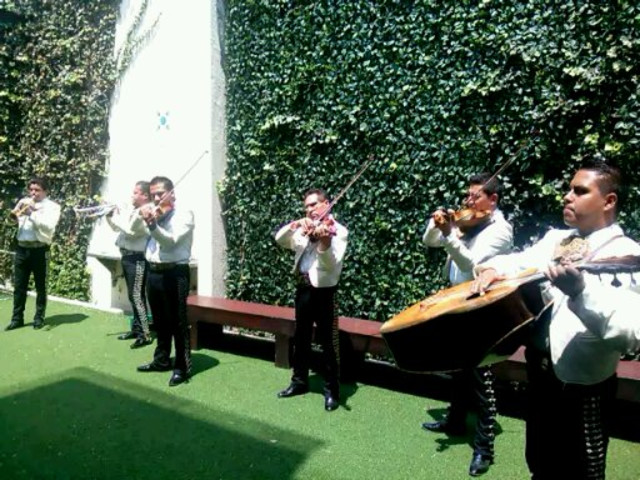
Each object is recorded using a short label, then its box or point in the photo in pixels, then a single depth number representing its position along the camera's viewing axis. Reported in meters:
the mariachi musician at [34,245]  6.09
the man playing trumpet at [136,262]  5.40
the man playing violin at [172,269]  4.38
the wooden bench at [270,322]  4.40
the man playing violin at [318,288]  3.85
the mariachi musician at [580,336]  1.72
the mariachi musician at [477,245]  3.09
